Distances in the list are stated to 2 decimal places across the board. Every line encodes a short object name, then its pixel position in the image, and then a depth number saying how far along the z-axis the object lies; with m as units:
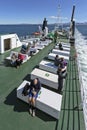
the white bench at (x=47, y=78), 3.32
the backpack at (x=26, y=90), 2.65
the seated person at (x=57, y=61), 4.43
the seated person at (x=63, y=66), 3.68
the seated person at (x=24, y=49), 5.71
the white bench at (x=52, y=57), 5.65
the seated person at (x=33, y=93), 2.51
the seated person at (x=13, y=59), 4.64
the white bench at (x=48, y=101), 2.38
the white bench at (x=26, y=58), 4.94
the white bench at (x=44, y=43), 8.54
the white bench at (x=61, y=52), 6.30
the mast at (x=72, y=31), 11.20
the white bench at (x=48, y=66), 4.34
